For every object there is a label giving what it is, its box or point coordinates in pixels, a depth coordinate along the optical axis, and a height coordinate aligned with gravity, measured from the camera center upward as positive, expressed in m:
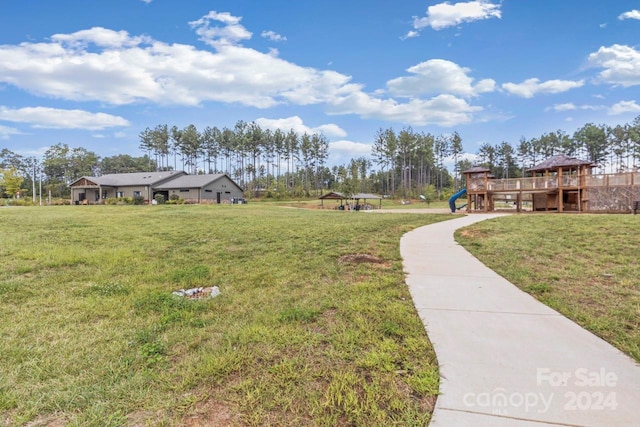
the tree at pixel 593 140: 62.41 +11.16
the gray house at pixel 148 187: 37.81 +1.77
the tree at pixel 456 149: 69.44 +10.96
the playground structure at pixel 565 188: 18.52 +0.44
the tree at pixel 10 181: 42.84 +3.17
